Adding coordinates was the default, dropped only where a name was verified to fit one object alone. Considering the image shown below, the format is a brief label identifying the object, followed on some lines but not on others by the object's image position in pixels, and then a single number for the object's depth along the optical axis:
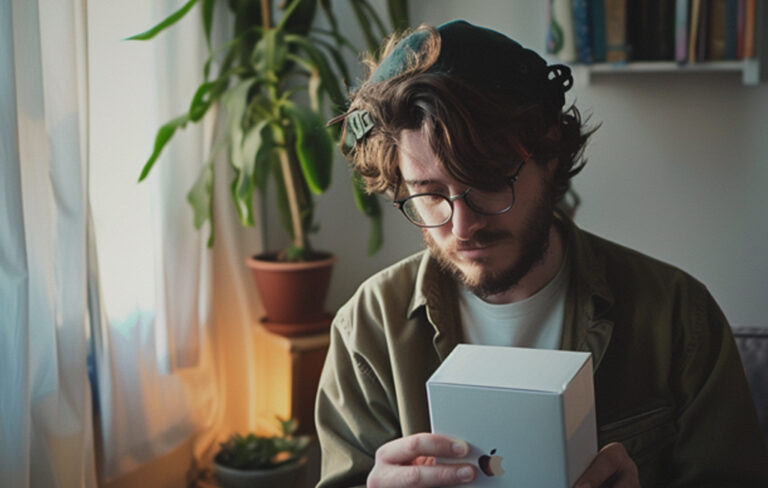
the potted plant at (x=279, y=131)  2.10
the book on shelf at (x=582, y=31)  2.30
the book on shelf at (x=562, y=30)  2.33
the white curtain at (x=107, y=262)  1.59
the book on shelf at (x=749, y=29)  2.16
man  1.17
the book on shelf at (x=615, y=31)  2.28
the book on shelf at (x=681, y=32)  2.20
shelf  2.21
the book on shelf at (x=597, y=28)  2.29
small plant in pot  2.11
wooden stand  2.29
